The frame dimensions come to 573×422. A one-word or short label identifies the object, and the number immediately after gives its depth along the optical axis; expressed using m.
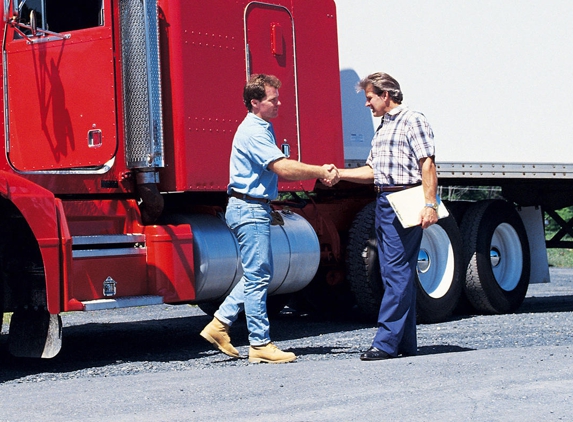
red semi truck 7.45
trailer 10.59
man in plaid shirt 7.11
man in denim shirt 7.18
